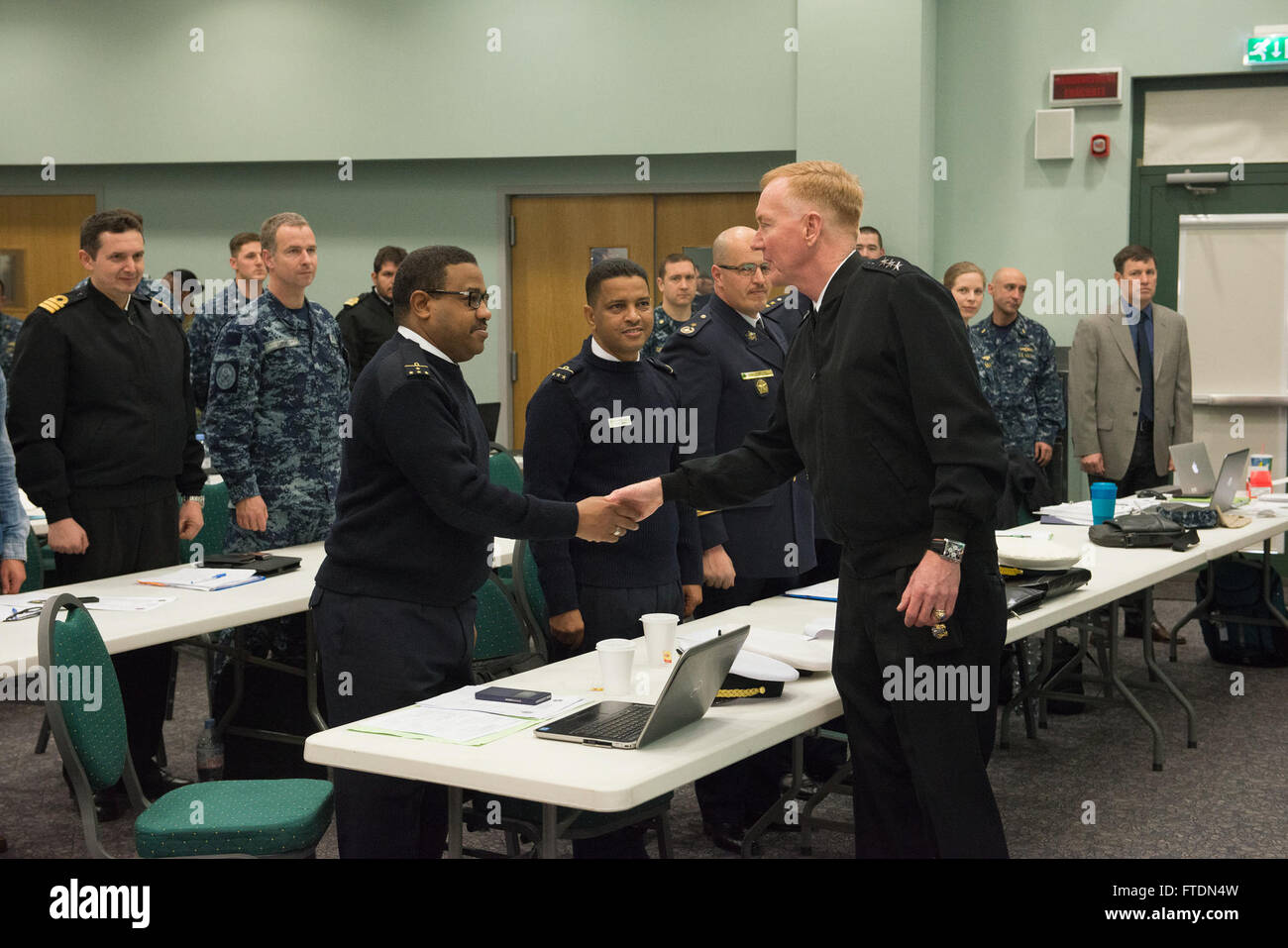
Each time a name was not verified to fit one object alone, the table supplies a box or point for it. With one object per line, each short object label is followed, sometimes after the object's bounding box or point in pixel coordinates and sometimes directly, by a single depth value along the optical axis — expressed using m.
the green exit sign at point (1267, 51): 6.76
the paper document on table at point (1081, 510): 4.77
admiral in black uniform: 2.30
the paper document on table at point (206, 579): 3.56
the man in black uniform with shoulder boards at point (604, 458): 3.12
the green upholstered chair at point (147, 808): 2.52
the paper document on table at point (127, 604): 3.30
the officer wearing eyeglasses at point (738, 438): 3.66
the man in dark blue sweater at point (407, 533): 2.51
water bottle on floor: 4.01
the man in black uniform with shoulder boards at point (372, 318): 6.45
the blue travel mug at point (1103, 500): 4.52
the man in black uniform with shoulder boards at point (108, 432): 3.80
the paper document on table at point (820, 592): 3.40
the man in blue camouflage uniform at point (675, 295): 6.24
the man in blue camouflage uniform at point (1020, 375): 6.43
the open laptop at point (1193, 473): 5.10
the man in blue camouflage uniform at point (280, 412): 4.02
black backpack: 5.61
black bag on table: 4.20
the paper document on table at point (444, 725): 2.23
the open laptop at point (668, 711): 2.15
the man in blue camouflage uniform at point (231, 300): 5.95
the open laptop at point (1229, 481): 4.77
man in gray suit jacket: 6.20
